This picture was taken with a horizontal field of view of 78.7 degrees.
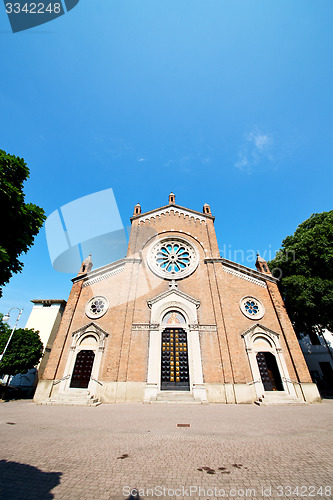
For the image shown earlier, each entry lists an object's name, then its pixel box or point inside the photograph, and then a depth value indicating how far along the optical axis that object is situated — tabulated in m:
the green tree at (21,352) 16.08
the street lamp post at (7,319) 14.31
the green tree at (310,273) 14.73
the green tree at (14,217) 7.59
